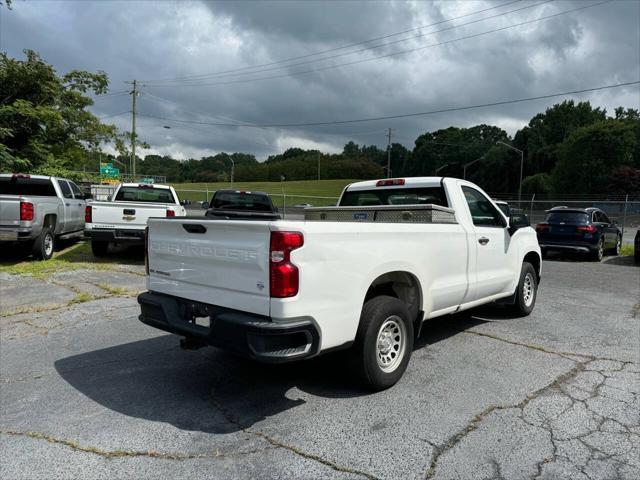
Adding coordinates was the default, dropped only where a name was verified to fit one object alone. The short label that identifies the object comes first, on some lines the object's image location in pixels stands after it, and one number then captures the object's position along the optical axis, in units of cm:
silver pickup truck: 998
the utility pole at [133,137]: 3381
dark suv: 1398
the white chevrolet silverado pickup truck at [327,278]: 326
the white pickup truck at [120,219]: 1082
